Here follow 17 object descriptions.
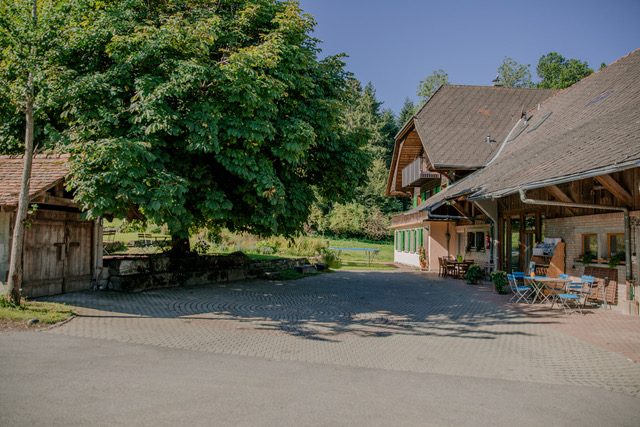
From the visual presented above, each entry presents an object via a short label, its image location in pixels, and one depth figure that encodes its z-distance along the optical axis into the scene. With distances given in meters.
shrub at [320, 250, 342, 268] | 24.56
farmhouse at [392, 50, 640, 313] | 9.91
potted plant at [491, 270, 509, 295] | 13.73
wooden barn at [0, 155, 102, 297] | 9.78
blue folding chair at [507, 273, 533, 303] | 12.08
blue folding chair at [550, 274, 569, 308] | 11.19
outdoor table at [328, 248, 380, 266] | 30.88
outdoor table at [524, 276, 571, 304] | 10.67
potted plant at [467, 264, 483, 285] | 16.89
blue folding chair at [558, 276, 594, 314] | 10.28
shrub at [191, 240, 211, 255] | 18.01
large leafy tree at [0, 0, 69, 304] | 8.73
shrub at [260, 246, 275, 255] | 24.79
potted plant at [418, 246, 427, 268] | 24.03
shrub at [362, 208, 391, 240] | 45.03
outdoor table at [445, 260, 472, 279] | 19.03
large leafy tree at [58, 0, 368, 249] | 8.62
